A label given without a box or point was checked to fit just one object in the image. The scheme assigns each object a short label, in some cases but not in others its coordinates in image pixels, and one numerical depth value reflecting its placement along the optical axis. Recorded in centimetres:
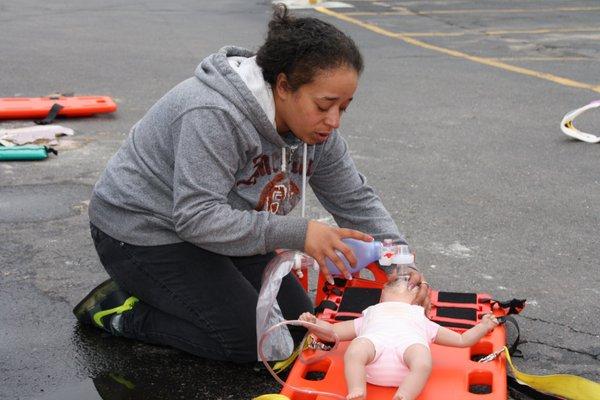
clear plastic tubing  299
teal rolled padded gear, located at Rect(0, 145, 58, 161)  588
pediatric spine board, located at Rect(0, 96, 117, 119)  680
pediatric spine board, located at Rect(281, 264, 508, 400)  302
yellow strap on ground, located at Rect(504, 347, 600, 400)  307
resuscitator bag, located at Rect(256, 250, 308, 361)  338
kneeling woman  320
